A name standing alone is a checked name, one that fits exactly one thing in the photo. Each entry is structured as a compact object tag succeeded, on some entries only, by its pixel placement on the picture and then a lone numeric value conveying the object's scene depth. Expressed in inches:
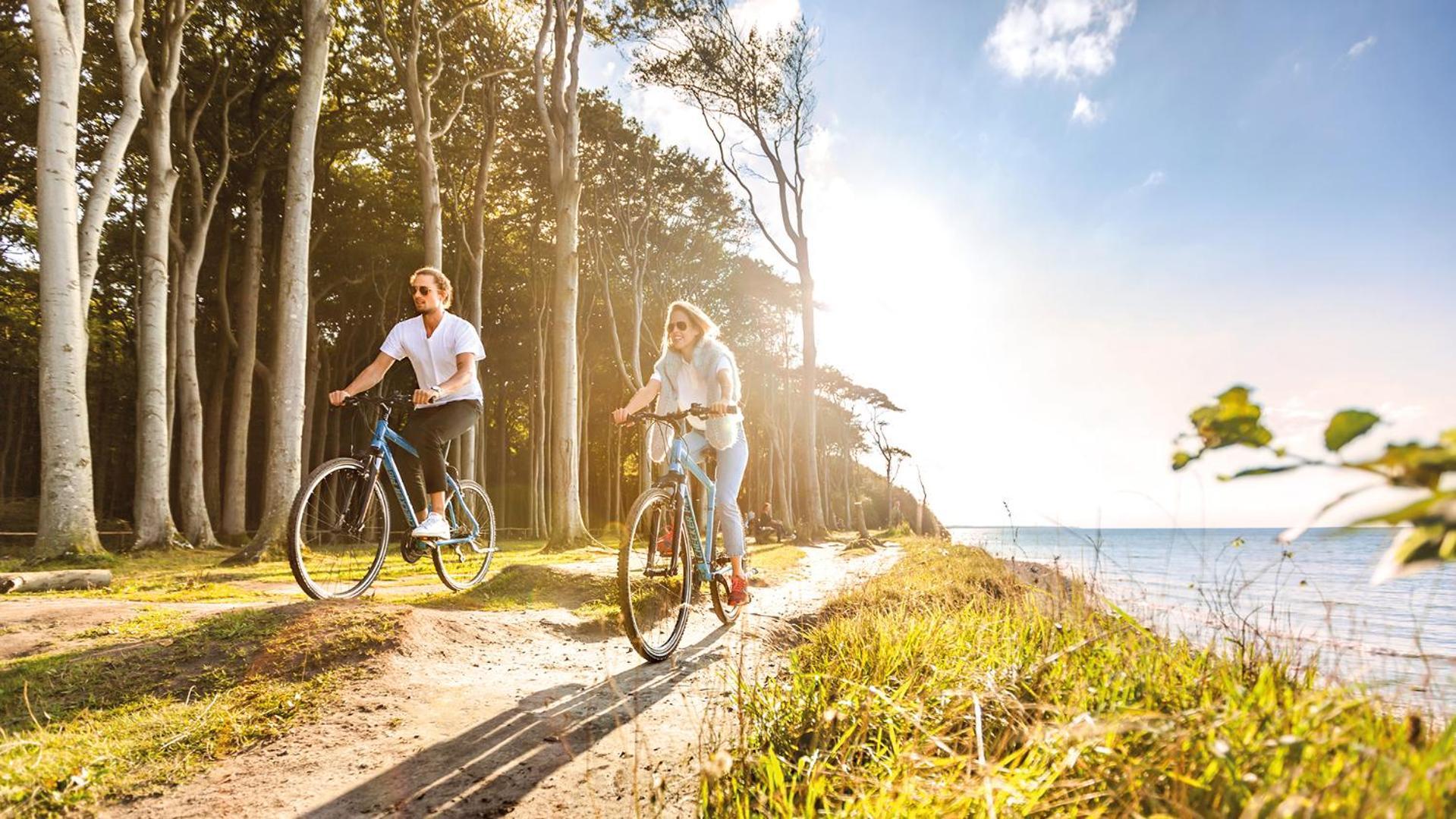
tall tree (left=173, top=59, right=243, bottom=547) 540.1
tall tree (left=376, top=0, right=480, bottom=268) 546.3
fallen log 244.1
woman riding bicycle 211.2
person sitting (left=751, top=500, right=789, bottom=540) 871.1
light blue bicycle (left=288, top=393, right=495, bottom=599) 199.2
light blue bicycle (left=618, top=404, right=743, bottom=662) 174.6
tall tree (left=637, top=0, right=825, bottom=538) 806.5
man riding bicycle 222.1
